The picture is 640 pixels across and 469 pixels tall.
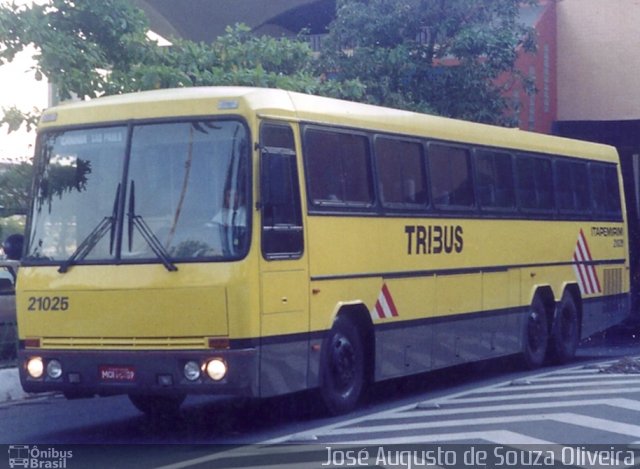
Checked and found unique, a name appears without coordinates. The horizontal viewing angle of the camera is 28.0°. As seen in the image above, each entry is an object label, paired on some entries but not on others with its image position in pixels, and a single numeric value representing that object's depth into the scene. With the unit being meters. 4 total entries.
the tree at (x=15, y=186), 16.34
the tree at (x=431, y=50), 22.98
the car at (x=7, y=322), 15.68
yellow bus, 10.66
